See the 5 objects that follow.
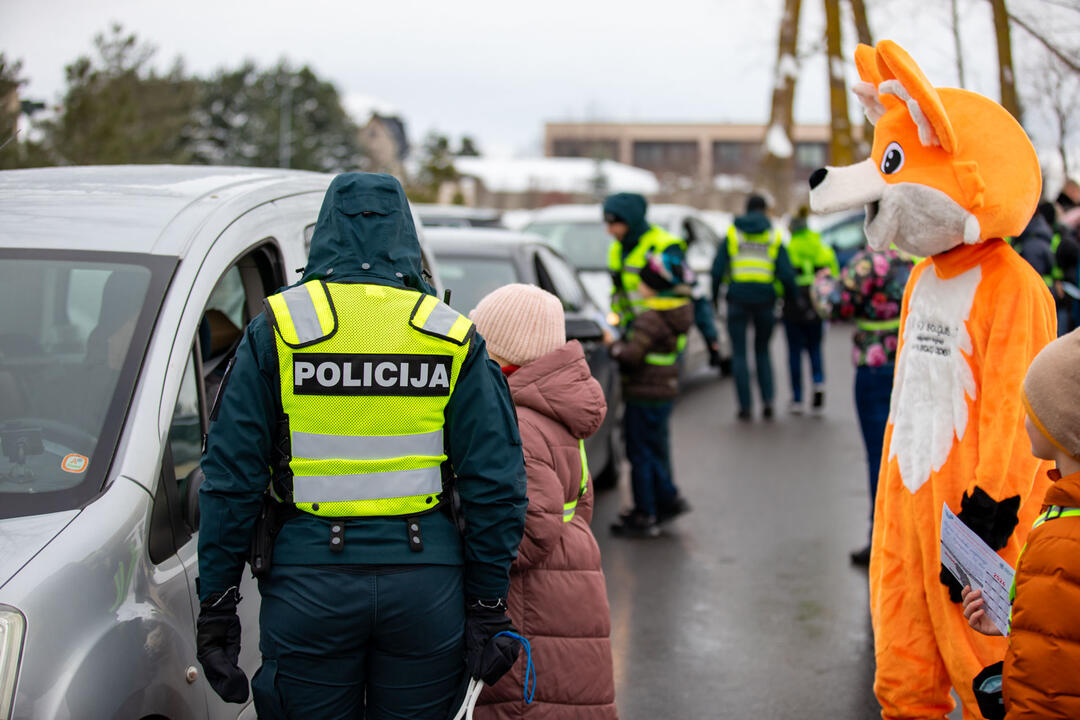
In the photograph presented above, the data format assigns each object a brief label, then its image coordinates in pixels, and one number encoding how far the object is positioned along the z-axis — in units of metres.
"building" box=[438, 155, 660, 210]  42.19
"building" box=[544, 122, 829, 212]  69.00
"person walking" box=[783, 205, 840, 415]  10.30
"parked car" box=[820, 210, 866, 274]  19.05
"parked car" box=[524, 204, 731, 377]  11.38
